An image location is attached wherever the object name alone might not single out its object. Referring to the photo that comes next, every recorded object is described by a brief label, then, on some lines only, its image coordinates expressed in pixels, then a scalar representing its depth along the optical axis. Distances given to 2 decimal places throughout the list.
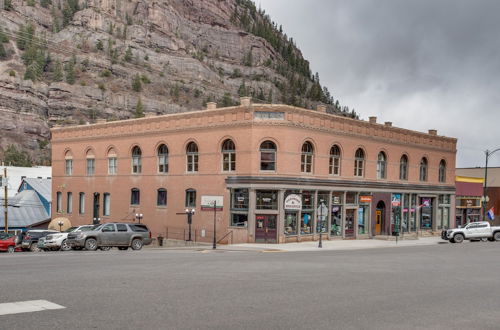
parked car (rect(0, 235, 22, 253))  37.38
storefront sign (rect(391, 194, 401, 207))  47.56
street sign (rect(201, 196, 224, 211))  40.25
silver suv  31.86
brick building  38.59
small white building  83.68
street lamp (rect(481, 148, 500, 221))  51.91
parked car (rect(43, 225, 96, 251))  33.91
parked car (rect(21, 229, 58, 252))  38.00
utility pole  53.74
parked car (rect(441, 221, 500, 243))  41.09
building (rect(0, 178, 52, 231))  61.81
